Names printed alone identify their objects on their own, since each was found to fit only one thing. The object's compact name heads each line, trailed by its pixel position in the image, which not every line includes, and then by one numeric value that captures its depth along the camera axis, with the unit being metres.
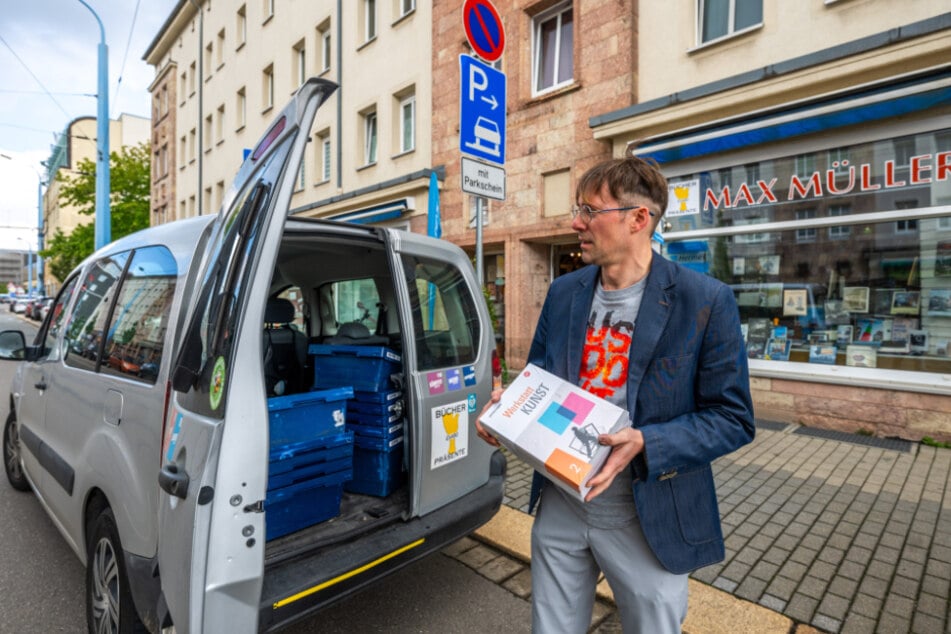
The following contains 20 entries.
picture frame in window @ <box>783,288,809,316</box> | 6.89
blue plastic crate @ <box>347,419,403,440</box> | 3.05
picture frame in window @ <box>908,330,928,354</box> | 6.05
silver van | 1.78
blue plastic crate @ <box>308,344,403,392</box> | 3.10
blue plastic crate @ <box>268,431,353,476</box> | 2.53
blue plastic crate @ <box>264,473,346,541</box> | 2.54
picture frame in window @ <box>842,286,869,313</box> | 6.43
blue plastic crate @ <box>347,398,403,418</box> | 3.07
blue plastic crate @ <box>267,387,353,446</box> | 2.58
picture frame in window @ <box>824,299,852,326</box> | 6.57
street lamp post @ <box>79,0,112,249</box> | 15.25
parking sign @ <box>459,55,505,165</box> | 4.39
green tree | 27.70
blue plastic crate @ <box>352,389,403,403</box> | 3.08
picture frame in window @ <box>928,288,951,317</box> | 5.89
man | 1.49
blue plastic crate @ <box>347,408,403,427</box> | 3.07
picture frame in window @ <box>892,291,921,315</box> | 6.09
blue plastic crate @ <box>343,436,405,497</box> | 3.04
